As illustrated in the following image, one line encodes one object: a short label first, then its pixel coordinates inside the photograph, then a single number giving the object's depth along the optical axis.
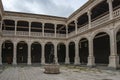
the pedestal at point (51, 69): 7.20
